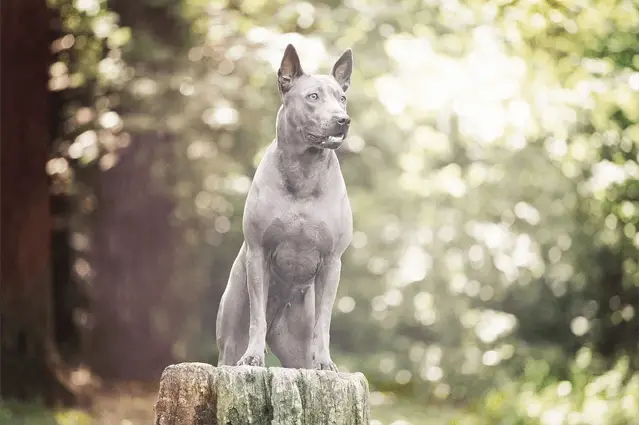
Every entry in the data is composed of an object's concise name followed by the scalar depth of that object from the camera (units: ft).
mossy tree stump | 32.83
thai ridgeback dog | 34.05
